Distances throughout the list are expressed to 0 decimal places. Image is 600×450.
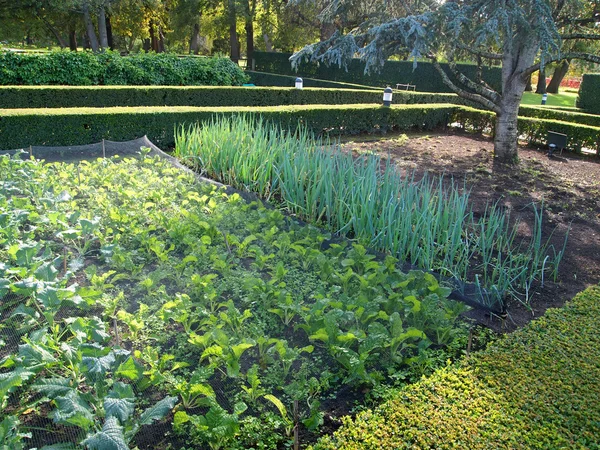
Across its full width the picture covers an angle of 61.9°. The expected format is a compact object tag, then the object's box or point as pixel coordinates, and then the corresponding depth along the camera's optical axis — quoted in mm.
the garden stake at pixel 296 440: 1983
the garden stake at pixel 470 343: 2705
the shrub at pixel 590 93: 17016
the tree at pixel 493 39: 6574
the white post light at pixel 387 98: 10578
